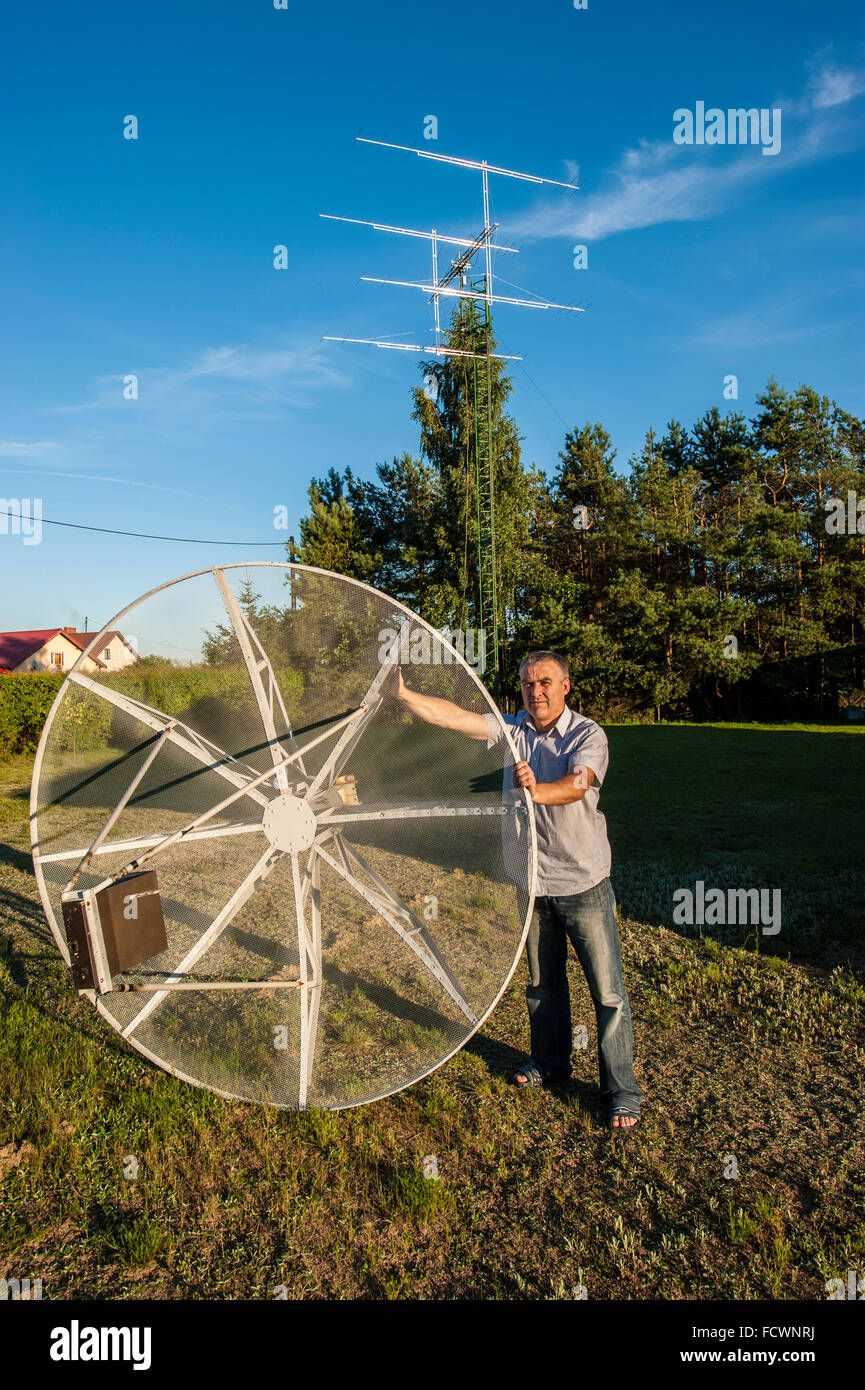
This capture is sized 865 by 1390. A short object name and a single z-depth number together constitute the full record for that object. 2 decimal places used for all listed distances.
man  3.35
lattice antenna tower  19.31
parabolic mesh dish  3.35
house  42.21
